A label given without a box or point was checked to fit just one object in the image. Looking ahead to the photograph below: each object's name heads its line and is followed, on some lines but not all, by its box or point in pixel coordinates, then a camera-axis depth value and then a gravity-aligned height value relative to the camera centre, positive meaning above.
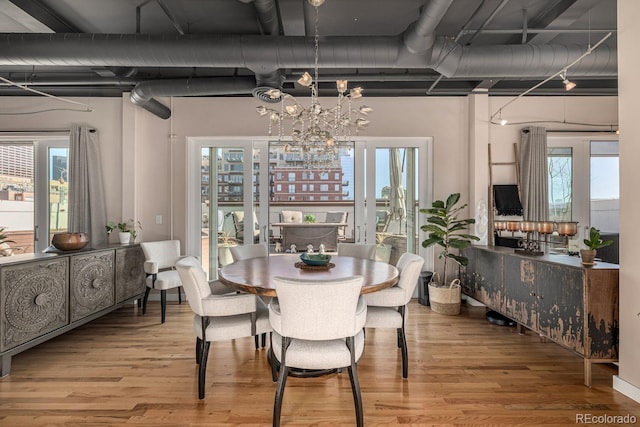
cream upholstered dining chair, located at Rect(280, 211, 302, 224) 6.13 -0.12
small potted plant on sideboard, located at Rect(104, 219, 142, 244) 4.07 -0.23
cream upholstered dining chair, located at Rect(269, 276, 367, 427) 1.74 -0.65
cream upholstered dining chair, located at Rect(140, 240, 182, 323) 3.72 -0.68
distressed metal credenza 2.32 -0.74
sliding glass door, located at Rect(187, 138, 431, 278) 4.70 +0.28
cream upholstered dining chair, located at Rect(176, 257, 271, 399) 2.18 -0.71
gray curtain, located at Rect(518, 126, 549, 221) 4.39 +0.42
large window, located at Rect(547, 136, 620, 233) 4.59 +0.42
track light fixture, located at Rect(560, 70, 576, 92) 2.79 +1.11
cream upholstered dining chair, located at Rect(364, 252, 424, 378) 2.45 -0.73
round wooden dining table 2.16 -0.49
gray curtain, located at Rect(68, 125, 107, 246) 4.30 +0.31
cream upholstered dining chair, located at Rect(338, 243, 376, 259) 3.69 -0.46
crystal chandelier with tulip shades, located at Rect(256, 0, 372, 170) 2.57 +0.70
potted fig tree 3.88 -0.43
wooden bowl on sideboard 3.11 -0.30
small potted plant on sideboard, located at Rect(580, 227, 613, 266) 2.38 -0.28
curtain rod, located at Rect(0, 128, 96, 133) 4.51 +1.13
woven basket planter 3.91 -1.08
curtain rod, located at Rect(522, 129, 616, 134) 4.52 +1.13
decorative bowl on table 2.76 -0.42
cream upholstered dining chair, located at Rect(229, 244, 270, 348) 3.55 -0.47
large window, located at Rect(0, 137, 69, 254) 4.58 +0.29
